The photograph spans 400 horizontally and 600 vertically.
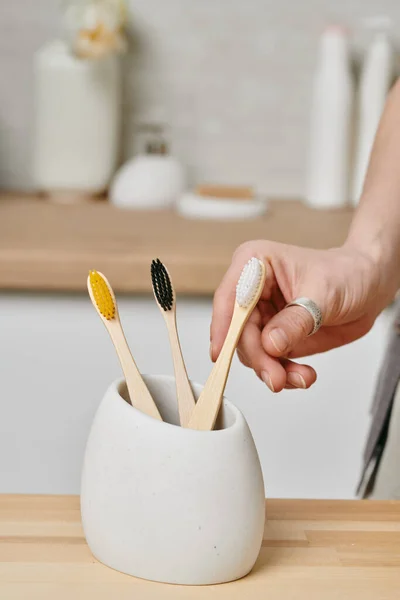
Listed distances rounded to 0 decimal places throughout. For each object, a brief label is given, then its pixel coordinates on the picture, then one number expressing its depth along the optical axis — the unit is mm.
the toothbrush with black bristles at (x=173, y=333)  1170
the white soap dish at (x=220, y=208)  1960
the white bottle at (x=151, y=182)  2047
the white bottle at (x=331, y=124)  2045
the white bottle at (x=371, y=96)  2053
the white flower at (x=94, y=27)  2008
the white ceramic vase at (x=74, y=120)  2043
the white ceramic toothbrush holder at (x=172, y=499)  1053
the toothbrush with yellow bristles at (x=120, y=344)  1151
